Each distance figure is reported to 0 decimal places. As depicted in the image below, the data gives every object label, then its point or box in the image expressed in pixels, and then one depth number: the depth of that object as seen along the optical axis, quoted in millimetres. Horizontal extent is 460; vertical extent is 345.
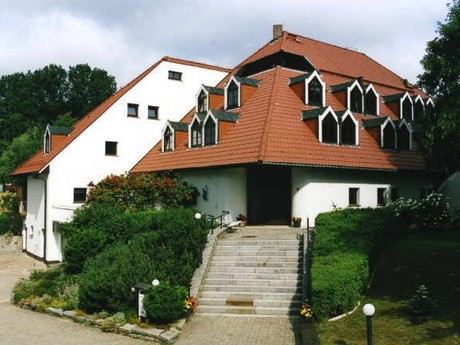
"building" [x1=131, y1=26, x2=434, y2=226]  25500
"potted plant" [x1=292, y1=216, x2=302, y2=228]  24906
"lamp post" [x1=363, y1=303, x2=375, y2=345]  10367
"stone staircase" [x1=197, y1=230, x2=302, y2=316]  16531
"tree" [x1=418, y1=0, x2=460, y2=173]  19250
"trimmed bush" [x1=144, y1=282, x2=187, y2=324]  14766
